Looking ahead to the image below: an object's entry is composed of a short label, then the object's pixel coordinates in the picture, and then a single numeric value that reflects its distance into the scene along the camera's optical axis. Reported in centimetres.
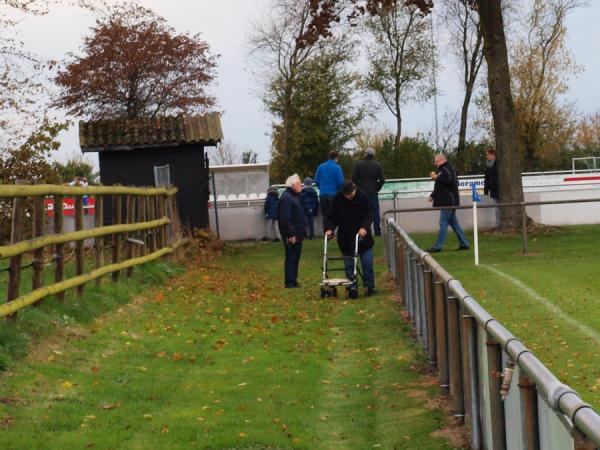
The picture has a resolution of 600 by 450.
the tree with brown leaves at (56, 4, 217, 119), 5809
